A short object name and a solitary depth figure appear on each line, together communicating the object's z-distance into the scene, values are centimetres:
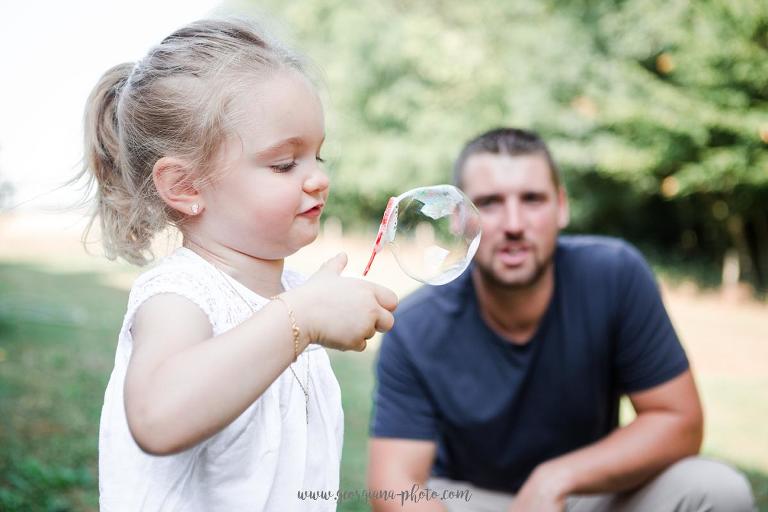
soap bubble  89
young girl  72
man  116
